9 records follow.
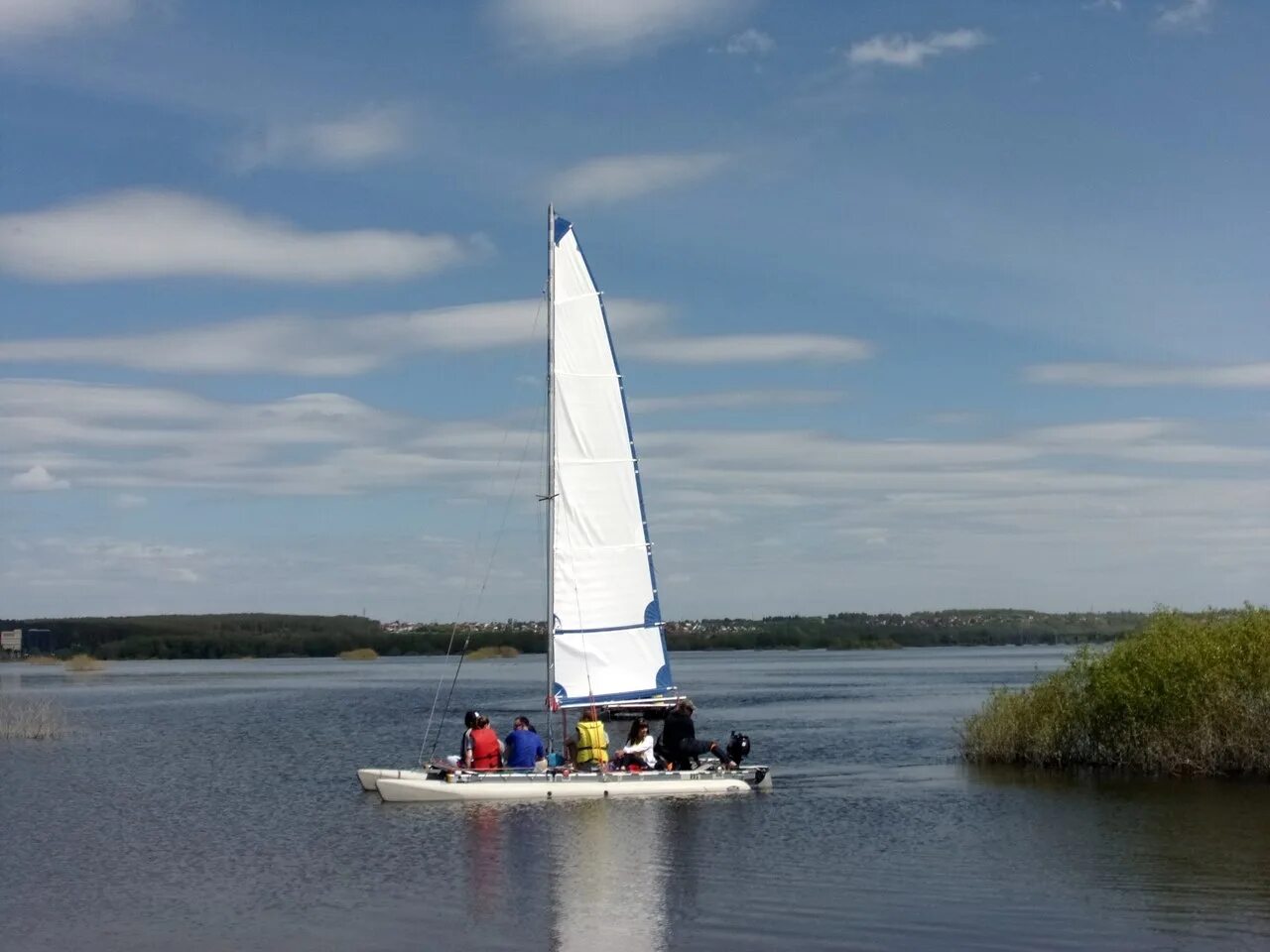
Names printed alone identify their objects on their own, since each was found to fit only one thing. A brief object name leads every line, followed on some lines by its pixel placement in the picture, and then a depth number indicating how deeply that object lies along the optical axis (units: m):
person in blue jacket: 28.91
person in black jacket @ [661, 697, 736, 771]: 29.41
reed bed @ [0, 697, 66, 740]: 49.06
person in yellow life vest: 28.92
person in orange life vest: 28.84
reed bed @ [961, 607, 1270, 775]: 28.50
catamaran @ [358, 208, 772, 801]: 29.48
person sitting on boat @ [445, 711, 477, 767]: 28.94
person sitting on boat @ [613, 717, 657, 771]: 29.12
